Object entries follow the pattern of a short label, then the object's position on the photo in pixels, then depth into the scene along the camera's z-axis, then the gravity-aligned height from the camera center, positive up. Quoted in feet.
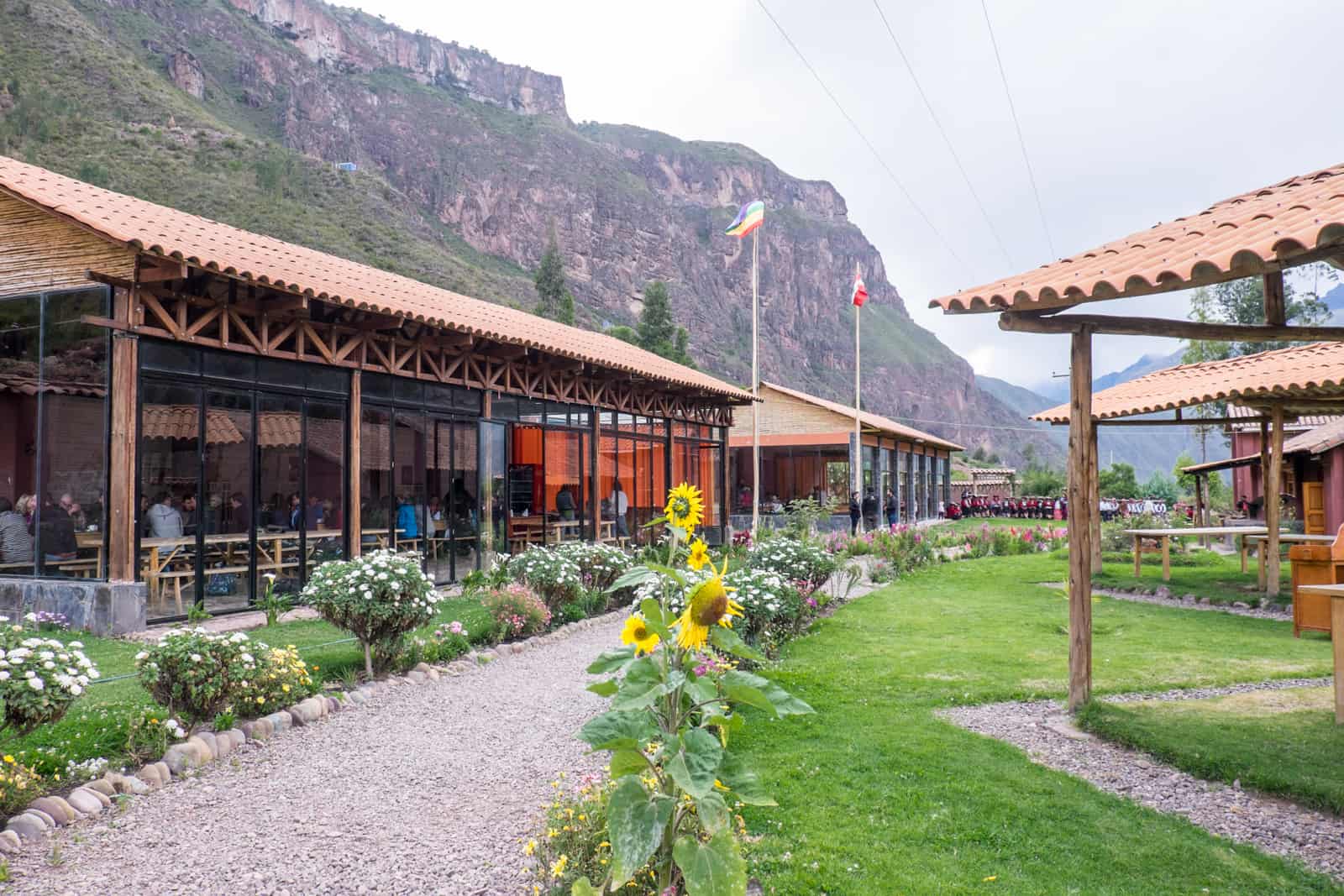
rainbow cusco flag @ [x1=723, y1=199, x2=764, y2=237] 61.05 +18.78
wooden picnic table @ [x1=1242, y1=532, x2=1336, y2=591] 34.30 -2.52
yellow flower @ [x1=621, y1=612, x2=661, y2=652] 7.87 -1.41
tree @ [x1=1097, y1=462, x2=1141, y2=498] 128.57 -0.25
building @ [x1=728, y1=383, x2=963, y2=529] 84.17 +2.95
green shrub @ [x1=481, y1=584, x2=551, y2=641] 25.75 -3.86
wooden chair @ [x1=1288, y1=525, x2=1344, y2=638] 26.40 -3.15
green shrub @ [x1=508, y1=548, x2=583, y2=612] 28.50 -3.10
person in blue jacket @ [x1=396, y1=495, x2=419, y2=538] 35.91 -1.46
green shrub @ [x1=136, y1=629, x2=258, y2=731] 15.42 -3.41
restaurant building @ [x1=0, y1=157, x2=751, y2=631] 25.68 +2.59
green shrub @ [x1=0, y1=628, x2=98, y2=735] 12.57 -2.87
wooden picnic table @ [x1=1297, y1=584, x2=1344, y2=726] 16.21 -2.97
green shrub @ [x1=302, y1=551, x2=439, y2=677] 19.97 -2.69
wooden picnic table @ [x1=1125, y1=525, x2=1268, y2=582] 37.96 -2.48
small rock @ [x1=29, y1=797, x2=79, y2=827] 12.53 -4.72
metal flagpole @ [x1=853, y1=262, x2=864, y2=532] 76.54 +2.65
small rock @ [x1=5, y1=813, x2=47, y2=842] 12.02 -4.79
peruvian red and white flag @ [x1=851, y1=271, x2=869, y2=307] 70.69 +15.87
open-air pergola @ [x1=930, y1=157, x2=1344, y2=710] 13.64 +3.37
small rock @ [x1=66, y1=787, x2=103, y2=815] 12.90 -4.76
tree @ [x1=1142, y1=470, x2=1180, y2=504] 133.69 -1.25
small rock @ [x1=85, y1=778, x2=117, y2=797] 13.44 -4.71
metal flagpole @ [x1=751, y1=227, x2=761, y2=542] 59.21 +4.09
